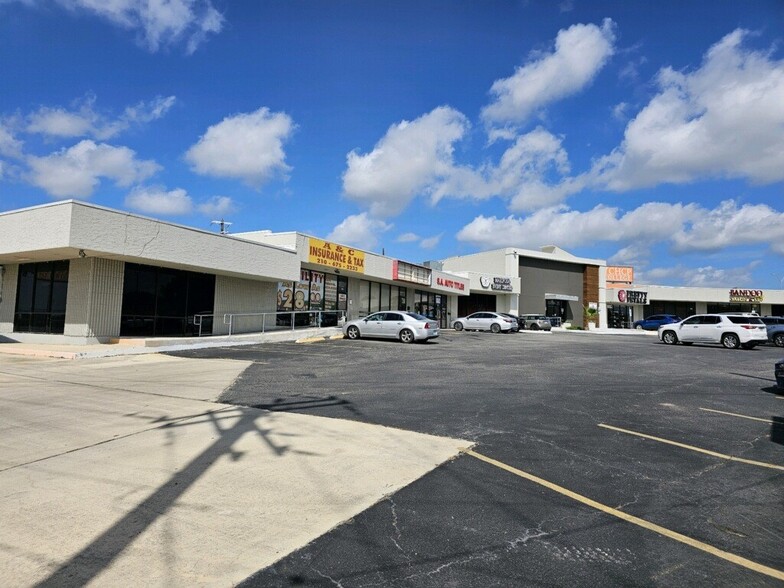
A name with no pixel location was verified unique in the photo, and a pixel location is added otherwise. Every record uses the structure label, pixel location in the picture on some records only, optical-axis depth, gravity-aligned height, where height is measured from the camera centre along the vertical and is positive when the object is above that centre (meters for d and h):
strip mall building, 16.17 +1.90
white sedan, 35.53 +0.30
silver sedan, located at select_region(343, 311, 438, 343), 22.89 -0.13
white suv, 22.70 +0.14
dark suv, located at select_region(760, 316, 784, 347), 26.20 +0.09
